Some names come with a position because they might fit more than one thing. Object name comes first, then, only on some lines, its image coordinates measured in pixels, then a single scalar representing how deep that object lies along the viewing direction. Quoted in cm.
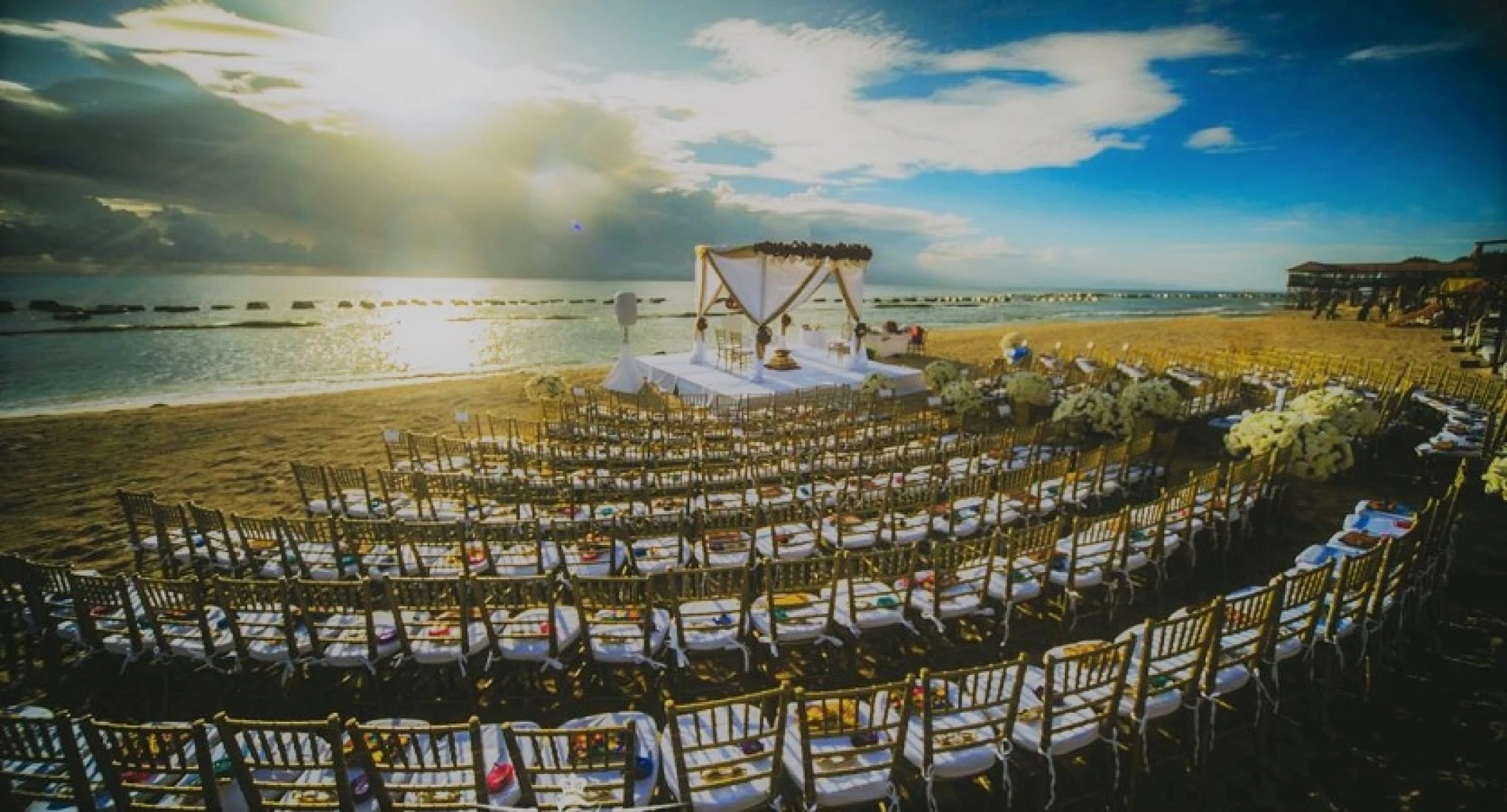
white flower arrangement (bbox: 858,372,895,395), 1335
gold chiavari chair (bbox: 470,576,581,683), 404
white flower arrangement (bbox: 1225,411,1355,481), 663
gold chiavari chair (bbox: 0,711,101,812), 276
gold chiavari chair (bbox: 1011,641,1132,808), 323
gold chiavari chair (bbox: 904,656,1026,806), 314
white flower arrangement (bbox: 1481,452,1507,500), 570
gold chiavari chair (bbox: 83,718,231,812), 270
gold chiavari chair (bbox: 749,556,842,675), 432
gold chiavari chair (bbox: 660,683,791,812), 283
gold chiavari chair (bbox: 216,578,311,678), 399
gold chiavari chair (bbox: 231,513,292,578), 538
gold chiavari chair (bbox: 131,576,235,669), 410
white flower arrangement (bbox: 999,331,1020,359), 2005
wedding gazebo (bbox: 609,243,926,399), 1675
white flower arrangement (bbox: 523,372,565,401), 1374
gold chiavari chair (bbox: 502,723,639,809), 273
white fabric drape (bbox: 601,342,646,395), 1634
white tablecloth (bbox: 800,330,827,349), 2230
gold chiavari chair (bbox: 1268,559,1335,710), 397
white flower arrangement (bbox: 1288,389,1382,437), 752
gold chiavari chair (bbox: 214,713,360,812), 268
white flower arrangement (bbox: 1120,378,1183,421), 923
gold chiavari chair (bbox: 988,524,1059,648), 461
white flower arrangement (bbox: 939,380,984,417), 1109
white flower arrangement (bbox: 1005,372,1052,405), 1107
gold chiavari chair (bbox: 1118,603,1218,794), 342
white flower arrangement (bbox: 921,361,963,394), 1344
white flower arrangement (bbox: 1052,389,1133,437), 947
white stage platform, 1628
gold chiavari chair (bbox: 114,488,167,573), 590
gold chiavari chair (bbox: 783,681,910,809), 299
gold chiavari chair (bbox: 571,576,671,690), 413
